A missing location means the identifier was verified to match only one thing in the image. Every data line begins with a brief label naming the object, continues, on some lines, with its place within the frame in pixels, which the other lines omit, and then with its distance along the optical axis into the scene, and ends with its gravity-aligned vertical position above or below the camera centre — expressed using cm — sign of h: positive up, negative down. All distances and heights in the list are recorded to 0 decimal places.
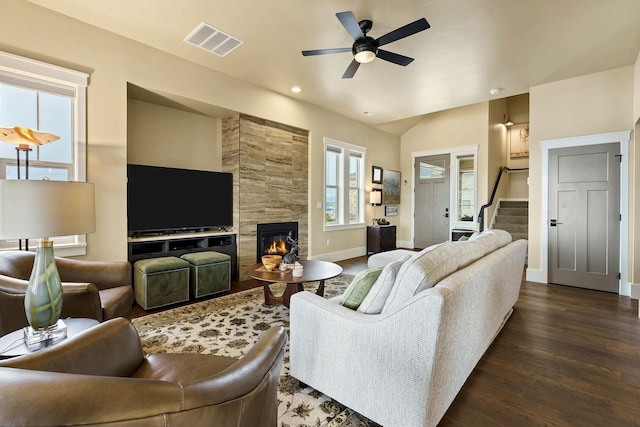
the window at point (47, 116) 278 +94
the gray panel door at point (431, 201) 743 +29
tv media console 368 -44
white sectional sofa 134 -64
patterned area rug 170 -110
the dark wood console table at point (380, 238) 681 -60
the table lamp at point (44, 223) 133 -5
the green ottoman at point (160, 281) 329 -78
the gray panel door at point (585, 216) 413 -6
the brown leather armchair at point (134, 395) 59 -41
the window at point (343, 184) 618 +61
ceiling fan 259 +163
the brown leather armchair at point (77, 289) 188 -55
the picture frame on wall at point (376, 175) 717 +91
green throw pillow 179 -46
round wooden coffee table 289 -63
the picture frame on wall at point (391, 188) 752 +63
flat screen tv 371 +17
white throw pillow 167 -45
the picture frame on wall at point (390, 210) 767 +4
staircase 647 -14
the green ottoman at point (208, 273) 368 -76
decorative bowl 318 -53
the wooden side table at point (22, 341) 141 -65
